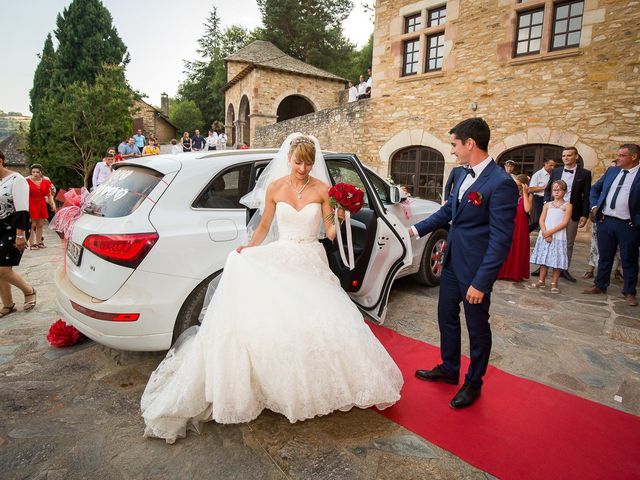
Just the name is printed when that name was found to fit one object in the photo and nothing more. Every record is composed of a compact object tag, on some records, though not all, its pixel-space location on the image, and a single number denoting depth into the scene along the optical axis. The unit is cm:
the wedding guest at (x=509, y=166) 702
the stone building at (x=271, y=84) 2214
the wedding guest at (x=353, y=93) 1738
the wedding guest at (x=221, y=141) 2220
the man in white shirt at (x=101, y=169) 996
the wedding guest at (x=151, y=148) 1399
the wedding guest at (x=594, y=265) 615
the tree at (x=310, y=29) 3334
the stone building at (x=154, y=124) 3394
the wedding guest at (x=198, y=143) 2034
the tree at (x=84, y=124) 1309
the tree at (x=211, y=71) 4223
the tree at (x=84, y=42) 2119
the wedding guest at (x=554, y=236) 570
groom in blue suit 245
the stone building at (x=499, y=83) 864
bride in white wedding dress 230
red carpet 222
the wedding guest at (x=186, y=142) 2002
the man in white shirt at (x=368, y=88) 1616
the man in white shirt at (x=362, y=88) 1681
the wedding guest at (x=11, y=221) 423
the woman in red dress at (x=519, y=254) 602
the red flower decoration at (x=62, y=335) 366
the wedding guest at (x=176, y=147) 1720
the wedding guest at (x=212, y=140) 2181
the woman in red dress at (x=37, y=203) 827
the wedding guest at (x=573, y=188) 640
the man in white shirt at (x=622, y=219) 507
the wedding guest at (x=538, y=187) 827
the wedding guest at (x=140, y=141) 1597
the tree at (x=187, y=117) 4200
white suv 278
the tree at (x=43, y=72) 2130
